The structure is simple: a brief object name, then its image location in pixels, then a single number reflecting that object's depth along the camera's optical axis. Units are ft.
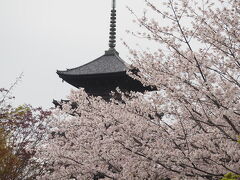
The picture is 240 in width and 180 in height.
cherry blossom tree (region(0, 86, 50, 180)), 57.62
